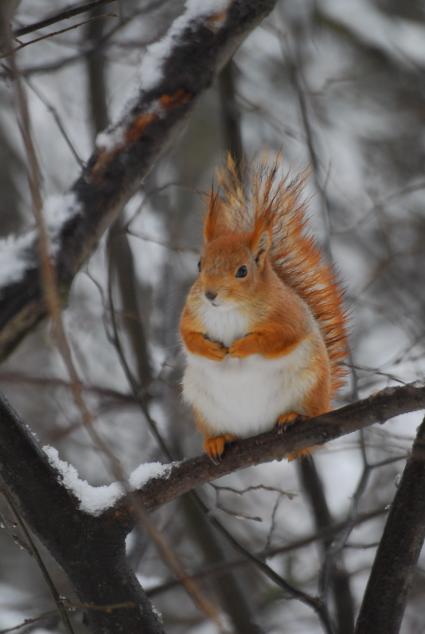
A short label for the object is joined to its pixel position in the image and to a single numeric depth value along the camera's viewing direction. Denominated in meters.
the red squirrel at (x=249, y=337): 4.85
